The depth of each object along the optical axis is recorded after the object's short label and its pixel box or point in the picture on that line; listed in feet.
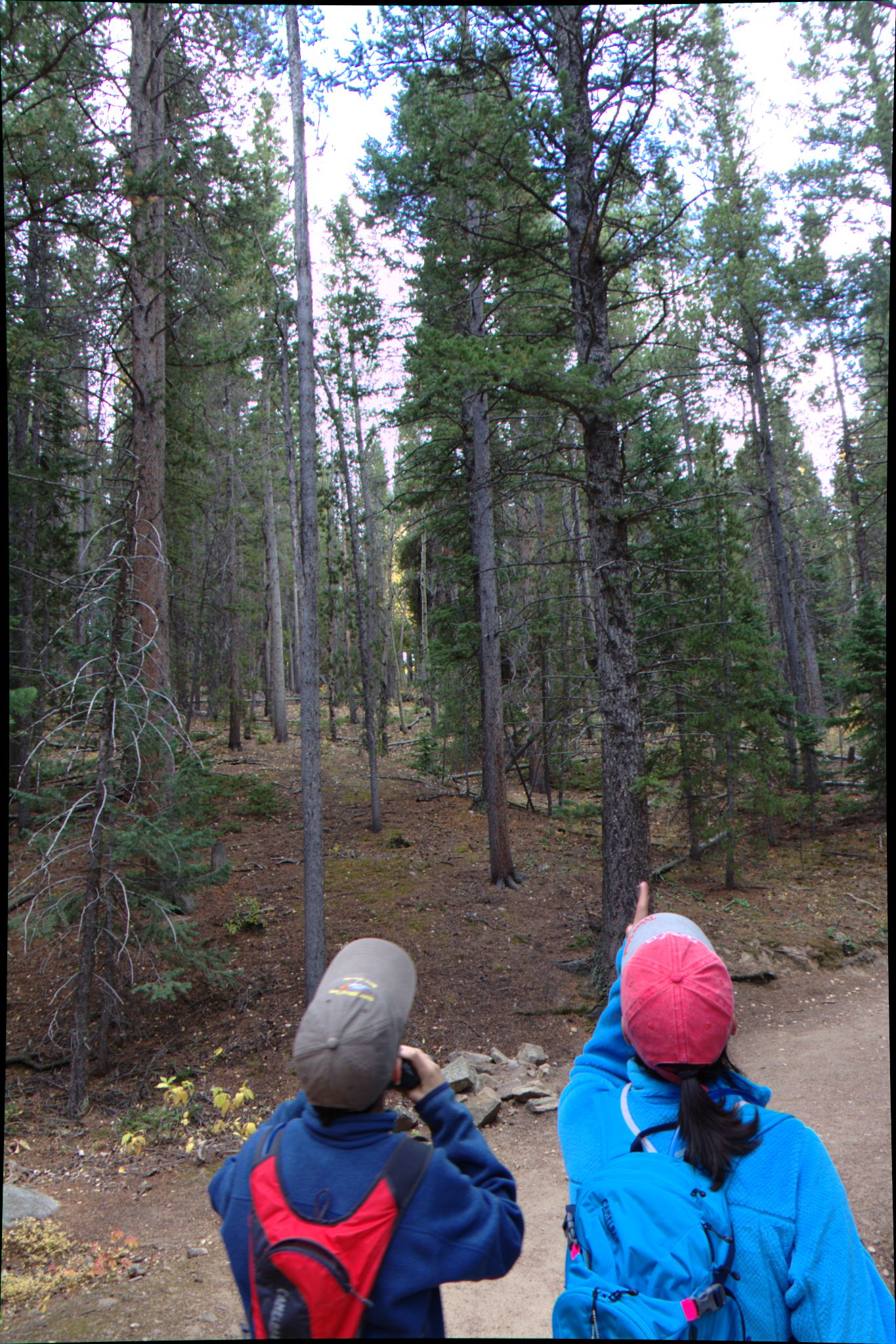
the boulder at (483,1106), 21.77
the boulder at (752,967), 33.55
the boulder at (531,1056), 25.45
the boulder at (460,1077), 22.95
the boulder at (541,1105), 22.88
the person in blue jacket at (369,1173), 4.97
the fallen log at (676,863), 46.17
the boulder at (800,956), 35.09
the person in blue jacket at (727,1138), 4.84
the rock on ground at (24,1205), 15.15
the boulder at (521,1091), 23.30
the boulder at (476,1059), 24.94
